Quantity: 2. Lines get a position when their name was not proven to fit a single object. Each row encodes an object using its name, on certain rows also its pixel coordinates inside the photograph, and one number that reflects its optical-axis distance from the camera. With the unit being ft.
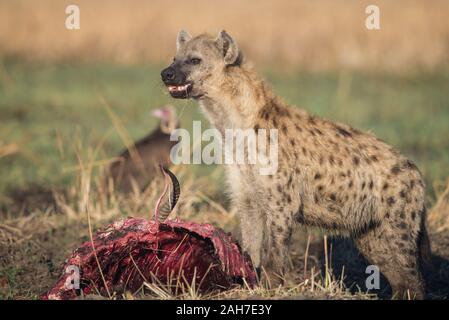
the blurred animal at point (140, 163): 55.52
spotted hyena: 36.88
